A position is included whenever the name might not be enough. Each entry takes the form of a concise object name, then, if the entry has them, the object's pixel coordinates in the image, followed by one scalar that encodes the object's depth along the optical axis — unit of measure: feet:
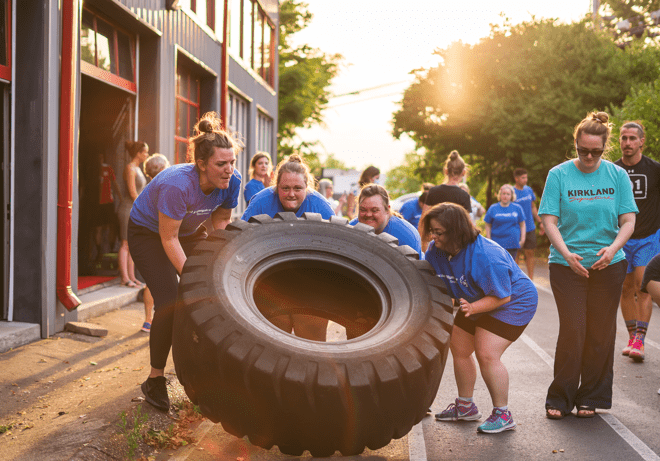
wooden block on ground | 21.22
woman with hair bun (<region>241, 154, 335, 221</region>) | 15.47
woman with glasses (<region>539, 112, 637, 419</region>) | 15.44
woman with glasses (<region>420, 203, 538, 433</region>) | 13.58
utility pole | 83.05
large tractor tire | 10.02
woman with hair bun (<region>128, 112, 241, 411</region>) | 13.58
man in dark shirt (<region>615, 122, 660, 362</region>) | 19.69
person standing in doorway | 27.73
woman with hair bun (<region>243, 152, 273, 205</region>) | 24.13
